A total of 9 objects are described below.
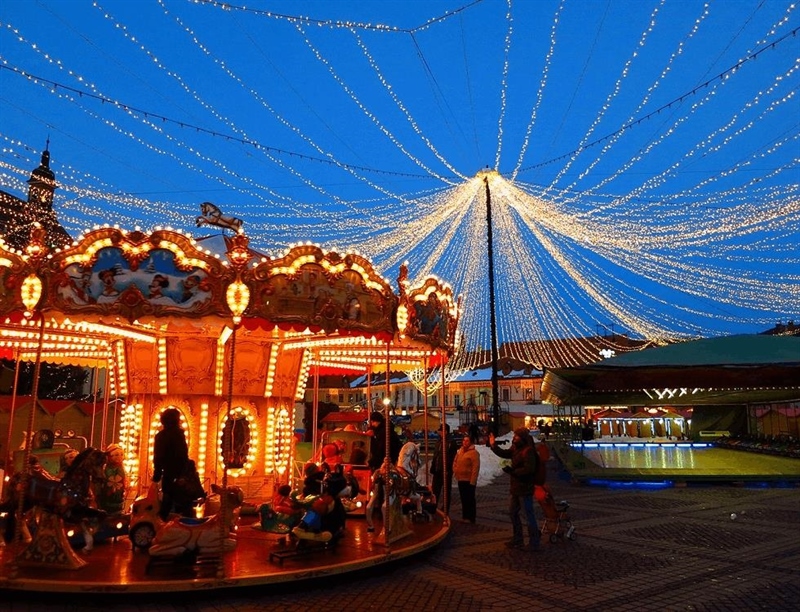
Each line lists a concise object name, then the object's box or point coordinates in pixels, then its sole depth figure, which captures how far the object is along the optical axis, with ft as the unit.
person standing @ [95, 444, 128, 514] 26.99
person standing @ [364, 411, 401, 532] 33.78
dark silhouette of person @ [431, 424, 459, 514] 34.99
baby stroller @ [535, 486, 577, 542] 28.99
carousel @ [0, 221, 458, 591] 21.20
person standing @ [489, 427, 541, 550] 26.68
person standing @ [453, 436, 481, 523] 33.22
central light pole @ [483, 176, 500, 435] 71.72
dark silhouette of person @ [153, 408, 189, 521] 24.54
